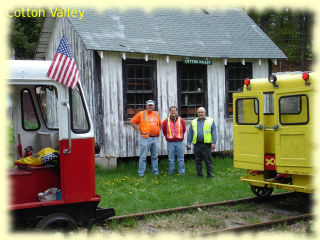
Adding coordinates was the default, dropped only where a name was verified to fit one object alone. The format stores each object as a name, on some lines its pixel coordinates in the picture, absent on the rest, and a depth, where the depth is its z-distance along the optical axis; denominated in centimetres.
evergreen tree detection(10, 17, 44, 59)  2411
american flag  583
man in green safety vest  1140
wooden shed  1251
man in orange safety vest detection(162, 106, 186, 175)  1184
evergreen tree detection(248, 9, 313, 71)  3003
